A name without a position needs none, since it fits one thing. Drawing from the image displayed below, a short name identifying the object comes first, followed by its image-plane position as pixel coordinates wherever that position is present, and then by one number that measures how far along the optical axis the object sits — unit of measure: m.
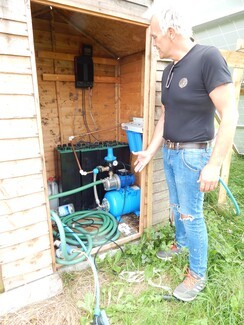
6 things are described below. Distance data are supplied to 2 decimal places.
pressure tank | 2.51
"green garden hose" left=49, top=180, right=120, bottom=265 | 1.73
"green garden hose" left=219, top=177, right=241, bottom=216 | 2.43
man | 1.17
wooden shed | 1.32
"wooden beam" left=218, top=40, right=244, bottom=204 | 2.34
